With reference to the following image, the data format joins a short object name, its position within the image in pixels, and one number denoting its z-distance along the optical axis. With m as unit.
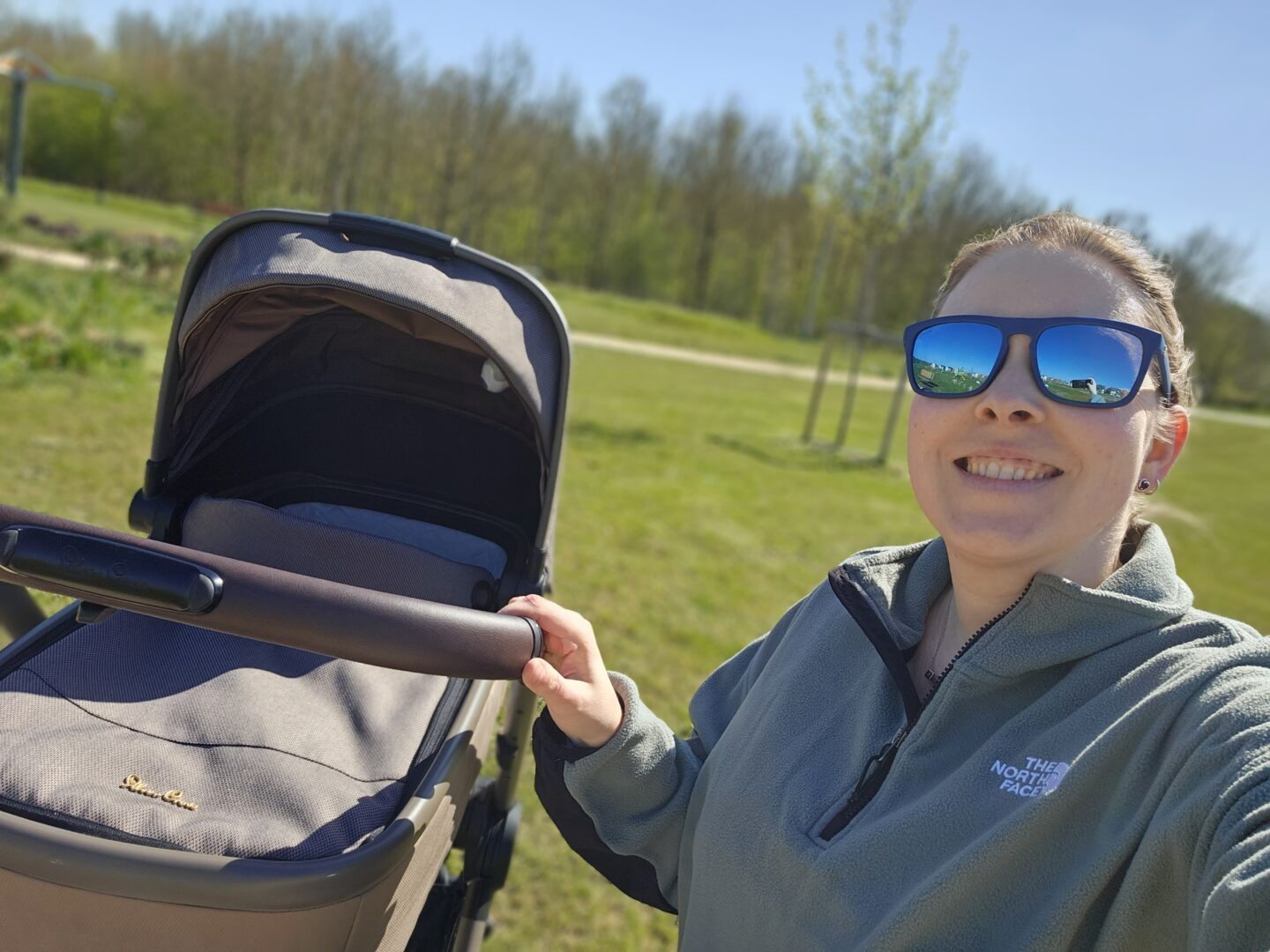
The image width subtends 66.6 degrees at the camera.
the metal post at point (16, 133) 21.98
